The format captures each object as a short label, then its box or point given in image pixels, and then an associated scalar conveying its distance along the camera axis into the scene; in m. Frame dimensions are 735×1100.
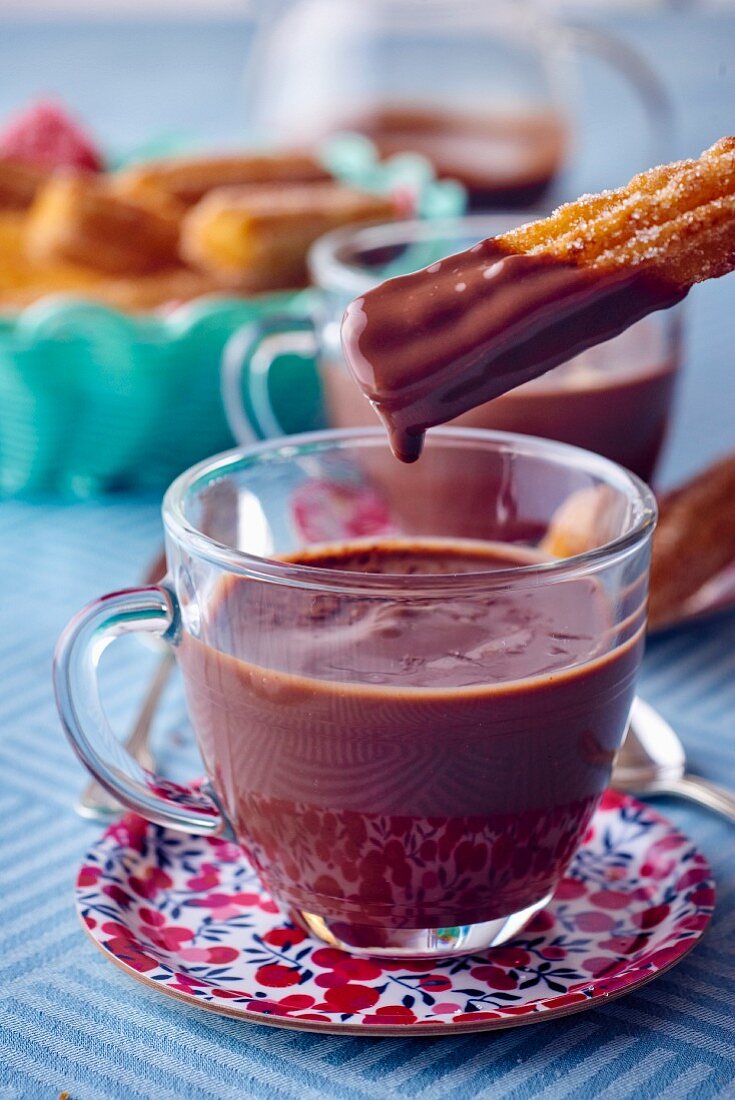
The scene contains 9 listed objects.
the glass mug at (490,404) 0.51
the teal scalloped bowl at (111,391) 0.57
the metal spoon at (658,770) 0.41
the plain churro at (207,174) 0.73
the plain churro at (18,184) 0.72
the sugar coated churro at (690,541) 0.48
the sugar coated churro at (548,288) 0.35
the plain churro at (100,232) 0.64
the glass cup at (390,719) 0.35
